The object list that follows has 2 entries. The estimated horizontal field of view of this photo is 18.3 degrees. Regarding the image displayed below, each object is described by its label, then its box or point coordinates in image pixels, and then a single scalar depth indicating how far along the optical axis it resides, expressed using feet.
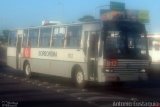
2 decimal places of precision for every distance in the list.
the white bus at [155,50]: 160.96
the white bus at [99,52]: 66.90
